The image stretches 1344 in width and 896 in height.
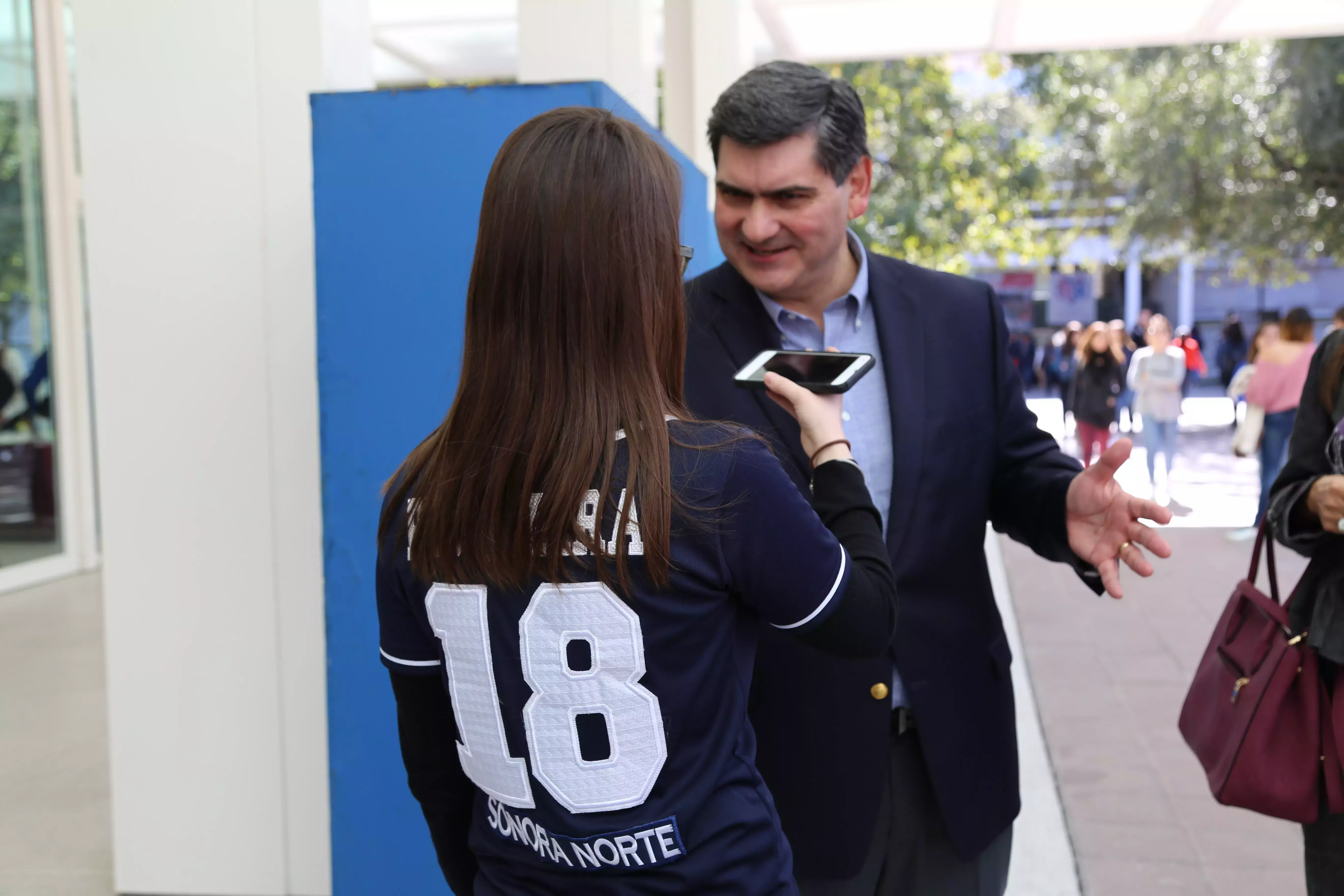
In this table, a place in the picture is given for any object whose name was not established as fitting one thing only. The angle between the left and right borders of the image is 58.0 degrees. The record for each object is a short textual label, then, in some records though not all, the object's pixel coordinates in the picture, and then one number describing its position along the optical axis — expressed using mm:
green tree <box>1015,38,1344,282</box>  17203
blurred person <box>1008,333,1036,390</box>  26828
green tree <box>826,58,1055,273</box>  14930
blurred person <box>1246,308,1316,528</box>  9688
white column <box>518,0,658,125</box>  3615
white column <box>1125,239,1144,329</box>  36812
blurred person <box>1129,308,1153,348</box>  26016
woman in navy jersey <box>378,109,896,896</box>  1369
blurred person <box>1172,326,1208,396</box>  19203
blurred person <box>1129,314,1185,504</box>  12195
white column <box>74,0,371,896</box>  3281
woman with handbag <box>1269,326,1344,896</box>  2402
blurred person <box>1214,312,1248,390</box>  26891
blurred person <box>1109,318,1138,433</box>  13641
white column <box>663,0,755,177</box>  6590
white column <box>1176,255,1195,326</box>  37094
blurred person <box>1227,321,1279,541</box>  10297
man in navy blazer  2037
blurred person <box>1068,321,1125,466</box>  12883
